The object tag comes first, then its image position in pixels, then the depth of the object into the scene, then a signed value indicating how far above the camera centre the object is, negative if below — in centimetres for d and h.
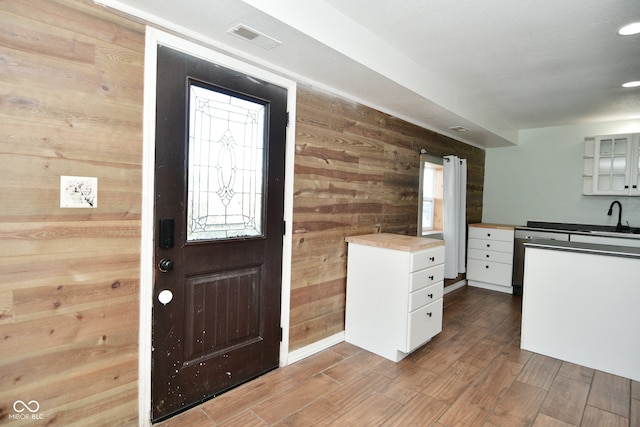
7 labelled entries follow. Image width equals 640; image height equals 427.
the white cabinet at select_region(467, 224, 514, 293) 474 -72
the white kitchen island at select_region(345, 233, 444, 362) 266 -75
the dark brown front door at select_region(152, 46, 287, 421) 186 -19
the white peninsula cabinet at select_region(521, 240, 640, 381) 251 -77
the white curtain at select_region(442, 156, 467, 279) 432 -4
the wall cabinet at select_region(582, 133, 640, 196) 416 +63
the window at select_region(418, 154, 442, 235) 431 +14
